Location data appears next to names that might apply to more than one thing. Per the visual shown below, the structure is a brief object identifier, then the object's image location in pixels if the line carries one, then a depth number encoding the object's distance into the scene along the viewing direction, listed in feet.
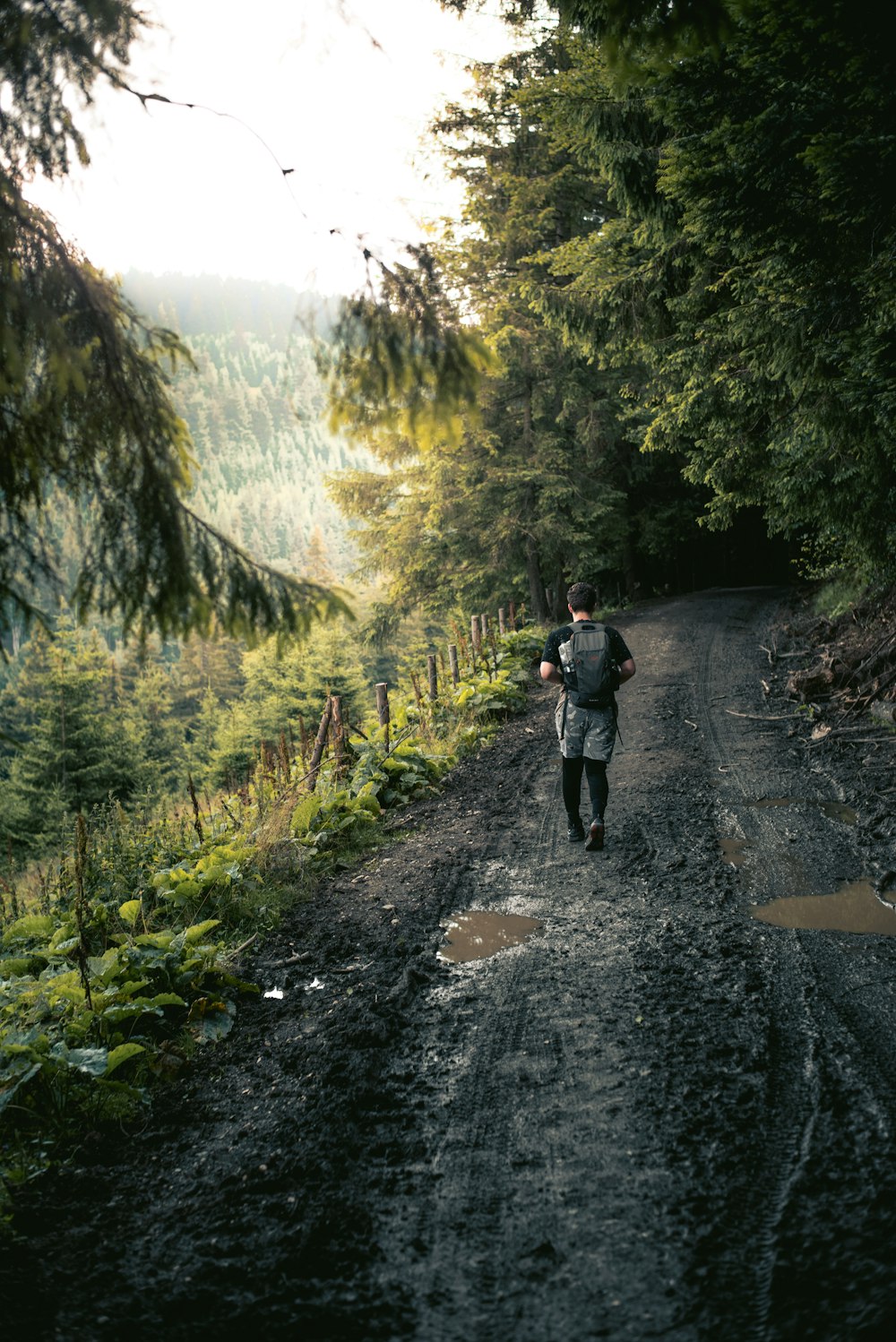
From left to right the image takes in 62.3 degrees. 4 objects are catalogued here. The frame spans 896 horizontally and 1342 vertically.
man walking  20.51
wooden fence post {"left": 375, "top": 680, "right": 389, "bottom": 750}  32.37
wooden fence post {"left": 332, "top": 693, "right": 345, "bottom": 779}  29.32
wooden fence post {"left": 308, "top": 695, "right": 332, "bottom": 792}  29.60
